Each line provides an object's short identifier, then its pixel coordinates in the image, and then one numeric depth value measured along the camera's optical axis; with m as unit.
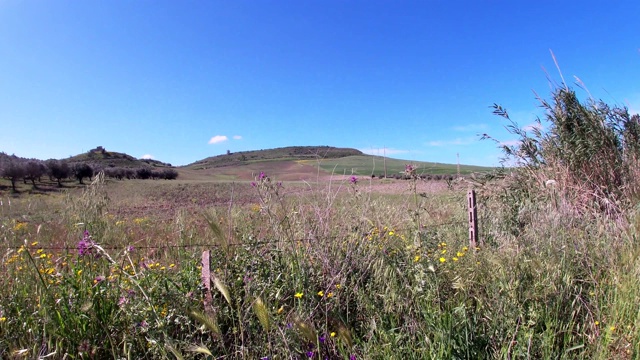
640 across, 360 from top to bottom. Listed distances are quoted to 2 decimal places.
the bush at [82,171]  49.66
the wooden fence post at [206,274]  2.67
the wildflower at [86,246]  2.63
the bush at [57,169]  45.28
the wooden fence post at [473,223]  4.49
